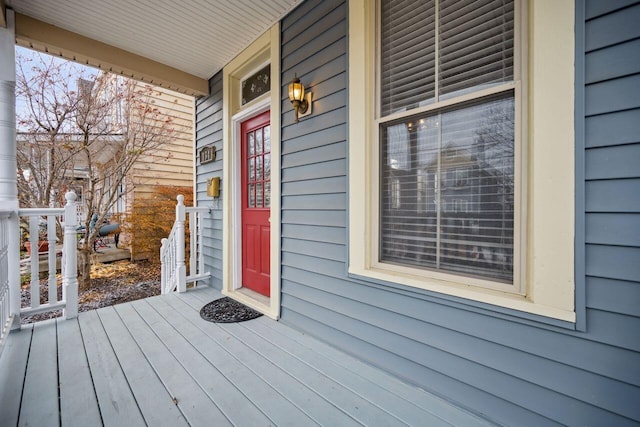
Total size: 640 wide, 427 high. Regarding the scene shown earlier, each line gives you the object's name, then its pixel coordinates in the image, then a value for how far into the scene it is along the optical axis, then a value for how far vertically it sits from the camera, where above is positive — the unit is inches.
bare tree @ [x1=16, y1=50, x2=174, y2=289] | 174.1 +48.2
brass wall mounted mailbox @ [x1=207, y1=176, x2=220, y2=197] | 140.2 +11.1
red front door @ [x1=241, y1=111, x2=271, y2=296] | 120.7 +3.5
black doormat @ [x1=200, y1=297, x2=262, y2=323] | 103.5 -39.9
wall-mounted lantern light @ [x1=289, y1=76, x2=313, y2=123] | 90.5 +35.9
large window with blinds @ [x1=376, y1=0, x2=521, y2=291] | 55.2 +16.1
